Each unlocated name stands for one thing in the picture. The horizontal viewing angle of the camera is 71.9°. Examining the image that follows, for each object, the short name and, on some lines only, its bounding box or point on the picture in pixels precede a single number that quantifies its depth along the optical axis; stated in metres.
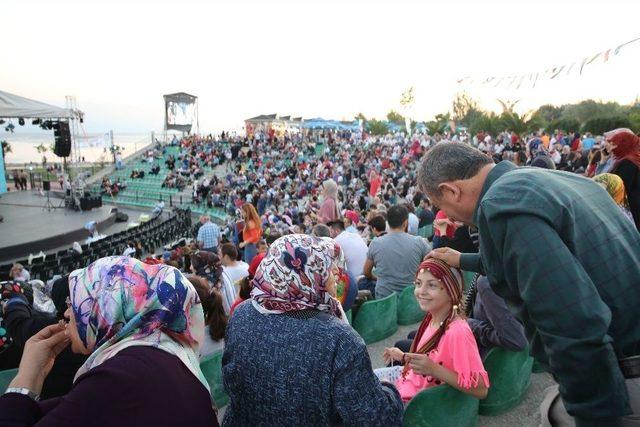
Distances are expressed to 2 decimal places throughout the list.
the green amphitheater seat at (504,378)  2.87
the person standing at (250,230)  7.66
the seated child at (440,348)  2.32
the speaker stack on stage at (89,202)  21.75
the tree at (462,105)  54.53
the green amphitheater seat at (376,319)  4.10
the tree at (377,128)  47.89
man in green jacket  1.26
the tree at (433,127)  37.35
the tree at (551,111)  43.19
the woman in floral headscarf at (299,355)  1.71
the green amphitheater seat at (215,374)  2.97
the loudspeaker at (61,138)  20.39
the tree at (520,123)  29.59
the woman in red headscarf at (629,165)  4.45
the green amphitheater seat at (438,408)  2.36
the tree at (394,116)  61.86
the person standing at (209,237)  9.21
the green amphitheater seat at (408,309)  4.63
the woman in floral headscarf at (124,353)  1.32
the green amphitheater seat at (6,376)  2.74
